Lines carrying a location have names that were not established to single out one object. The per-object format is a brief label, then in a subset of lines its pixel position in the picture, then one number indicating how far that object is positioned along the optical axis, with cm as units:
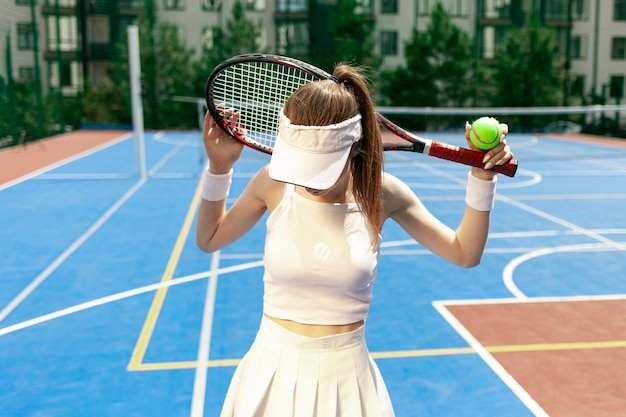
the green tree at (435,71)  3250
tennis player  191
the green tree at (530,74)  3158
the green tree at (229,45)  3212
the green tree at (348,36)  3228
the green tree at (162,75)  3117
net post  1403
